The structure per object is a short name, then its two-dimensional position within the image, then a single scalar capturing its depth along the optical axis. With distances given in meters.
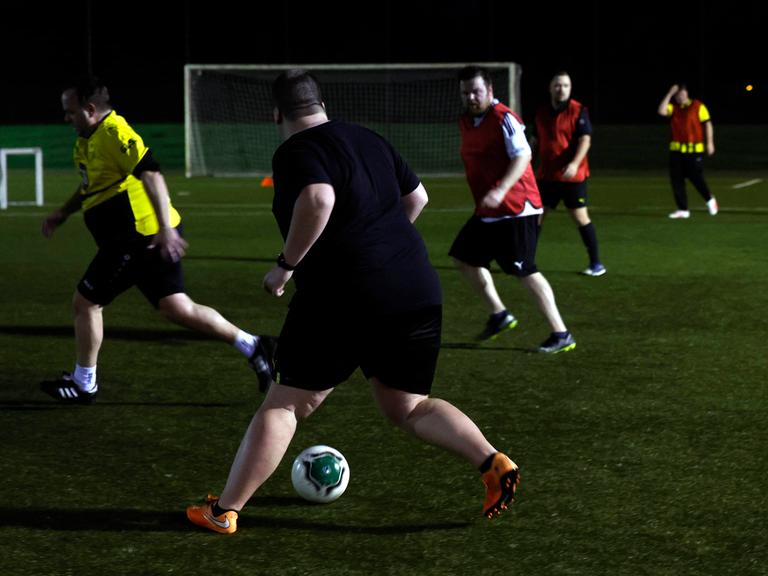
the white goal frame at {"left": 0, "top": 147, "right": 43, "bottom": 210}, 20.67
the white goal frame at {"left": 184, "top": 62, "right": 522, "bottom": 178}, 28.45
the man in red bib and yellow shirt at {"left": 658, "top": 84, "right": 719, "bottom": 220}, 18.39
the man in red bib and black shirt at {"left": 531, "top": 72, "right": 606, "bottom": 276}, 11.99
